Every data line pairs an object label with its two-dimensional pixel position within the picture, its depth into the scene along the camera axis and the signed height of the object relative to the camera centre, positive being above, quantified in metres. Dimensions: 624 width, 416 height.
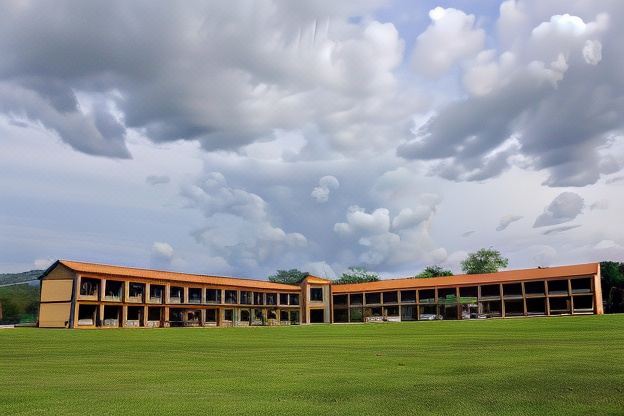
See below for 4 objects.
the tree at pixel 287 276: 176.75 +11.85
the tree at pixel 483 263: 154.50 +13.00
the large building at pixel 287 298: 75.56 +2.72
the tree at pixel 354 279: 158.77 +9.54
